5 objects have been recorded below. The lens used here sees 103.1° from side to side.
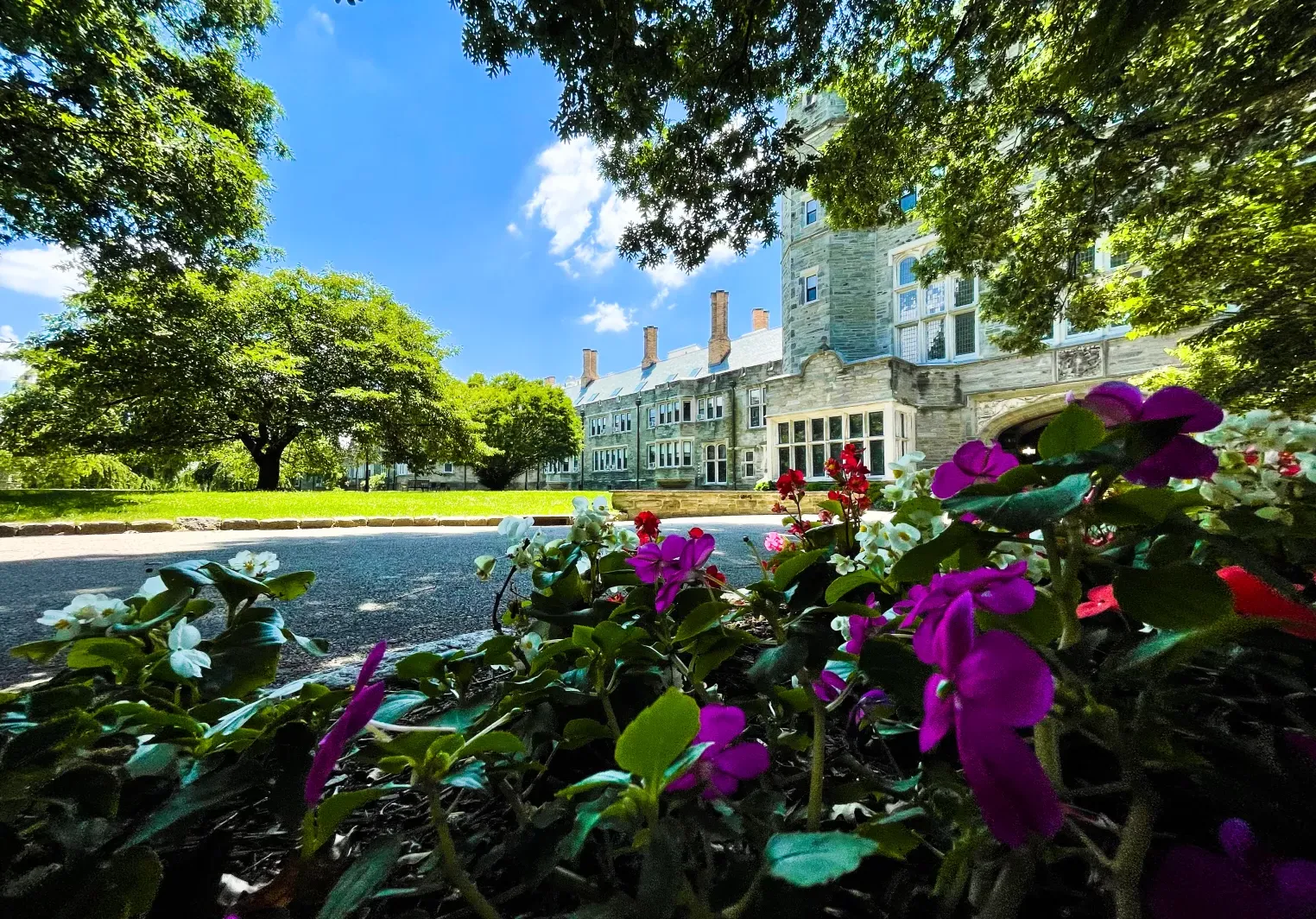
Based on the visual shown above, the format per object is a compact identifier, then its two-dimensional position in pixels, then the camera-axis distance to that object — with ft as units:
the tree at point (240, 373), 35.53
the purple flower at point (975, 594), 1.14
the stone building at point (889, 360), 34.65
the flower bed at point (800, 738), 1.10
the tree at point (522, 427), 86.84
